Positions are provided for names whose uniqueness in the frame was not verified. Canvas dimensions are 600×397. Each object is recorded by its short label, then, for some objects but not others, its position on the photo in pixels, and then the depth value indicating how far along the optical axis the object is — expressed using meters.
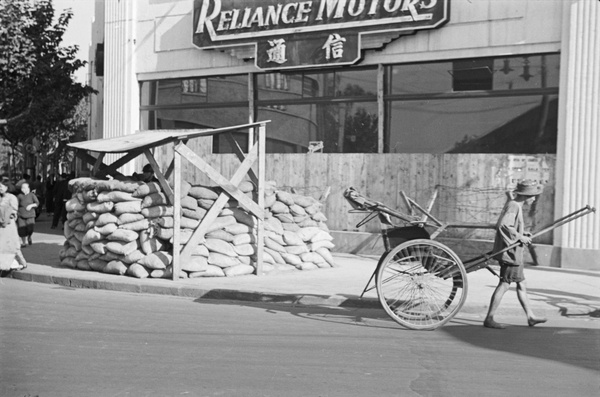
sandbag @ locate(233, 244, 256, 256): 13.95
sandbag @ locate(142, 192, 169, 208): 13.54
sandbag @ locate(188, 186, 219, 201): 13.98
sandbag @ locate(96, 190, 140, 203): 13.56
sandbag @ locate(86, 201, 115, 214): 13.67
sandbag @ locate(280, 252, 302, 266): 14.85
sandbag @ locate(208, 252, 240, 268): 13.62
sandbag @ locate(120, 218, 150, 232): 13.41
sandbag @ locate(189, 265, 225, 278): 13.42
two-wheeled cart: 9.12
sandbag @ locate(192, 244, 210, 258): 13.49
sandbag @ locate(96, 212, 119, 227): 13.58
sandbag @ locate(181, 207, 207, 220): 13.74
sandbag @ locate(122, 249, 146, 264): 13.43
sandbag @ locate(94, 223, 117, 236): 13.52
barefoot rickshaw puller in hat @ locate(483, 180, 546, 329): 9.30
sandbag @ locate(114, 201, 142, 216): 13.47
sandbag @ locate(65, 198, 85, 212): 14.45
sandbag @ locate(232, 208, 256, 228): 14.24
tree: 25.59
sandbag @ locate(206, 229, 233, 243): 13.85
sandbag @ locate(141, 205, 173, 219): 13.52
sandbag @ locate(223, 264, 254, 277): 13.66
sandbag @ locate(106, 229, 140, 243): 13.37
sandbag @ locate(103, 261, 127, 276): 13.62
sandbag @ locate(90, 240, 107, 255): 13.82
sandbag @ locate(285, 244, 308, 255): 14.98
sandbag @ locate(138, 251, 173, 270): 13.28
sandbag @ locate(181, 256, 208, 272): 13.30
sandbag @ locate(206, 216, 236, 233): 13.71
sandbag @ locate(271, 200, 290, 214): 15.16
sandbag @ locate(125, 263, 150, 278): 13.32
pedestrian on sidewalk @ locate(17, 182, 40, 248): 19.27
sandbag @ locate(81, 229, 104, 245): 13.84
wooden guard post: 13.08
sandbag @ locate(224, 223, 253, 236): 13.96
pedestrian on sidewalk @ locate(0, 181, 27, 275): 14.26
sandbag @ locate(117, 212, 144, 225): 13.42
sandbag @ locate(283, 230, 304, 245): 14.98
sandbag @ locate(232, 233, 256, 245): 13.95
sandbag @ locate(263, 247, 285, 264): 14.69
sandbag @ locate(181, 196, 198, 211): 13.81
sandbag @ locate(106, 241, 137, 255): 13.46
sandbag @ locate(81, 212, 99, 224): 13.99
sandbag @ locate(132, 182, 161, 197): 13.61
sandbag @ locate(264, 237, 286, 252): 14.73
